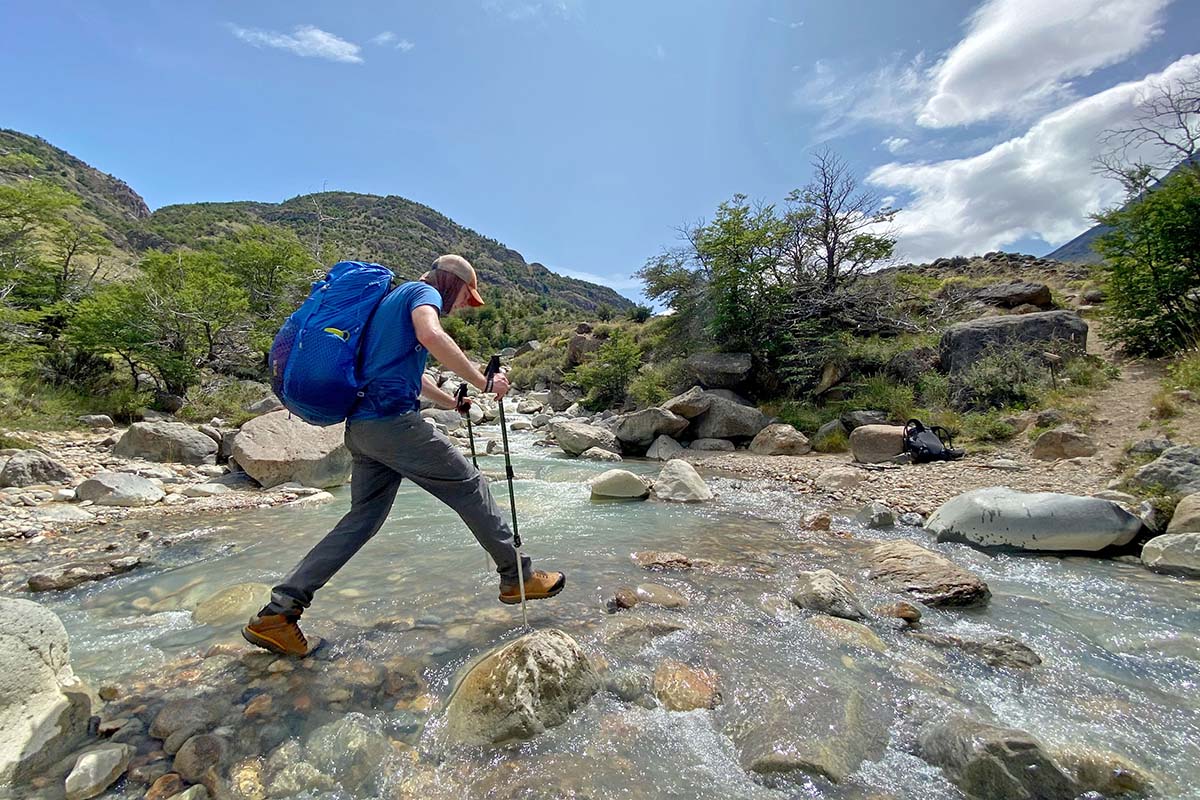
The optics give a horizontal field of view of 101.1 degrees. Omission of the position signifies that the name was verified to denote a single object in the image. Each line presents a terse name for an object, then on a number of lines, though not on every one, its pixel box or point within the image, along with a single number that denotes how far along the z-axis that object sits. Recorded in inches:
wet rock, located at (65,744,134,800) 75.3
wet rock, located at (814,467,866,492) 312.6
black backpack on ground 347.3
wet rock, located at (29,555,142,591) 162.2
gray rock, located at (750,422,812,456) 452.4
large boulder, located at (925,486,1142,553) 186.7
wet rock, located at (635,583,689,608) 150.8
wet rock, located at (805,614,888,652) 125.6
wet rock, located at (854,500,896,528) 237.0
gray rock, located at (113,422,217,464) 353.7
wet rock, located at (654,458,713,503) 299.3
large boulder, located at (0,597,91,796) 79.7
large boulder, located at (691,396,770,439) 510.6
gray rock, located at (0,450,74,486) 276.4
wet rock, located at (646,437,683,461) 488.1
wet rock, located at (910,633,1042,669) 116.0
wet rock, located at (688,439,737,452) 495.8
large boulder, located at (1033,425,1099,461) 294.4
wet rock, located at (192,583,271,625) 140.7
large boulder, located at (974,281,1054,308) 571.8
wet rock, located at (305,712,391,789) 84.6
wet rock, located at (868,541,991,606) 149.9
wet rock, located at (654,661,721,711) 103.2
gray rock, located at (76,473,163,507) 269.9
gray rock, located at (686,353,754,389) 613.6
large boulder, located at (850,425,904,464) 376.5
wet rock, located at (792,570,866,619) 141.6
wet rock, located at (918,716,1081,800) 76.6
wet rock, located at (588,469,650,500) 303.6
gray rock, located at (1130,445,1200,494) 195.6
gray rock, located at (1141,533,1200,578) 163.5
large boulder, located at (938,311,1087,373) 428.8
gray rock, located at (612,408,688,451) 515.8
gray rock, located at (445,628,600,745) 93.0
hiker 107.7
